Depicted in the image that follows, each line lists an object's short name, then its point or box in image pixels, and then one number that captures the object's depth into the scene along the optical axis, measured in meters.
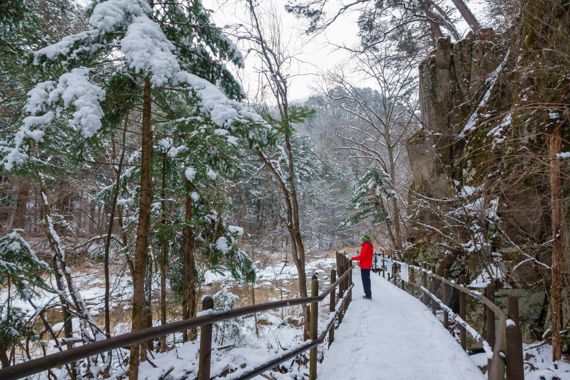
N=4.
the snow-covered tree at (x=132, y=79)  4.12
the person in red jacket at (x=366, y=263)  10.07
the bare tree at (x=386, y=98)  21.48
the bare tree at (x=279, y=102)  12.62
